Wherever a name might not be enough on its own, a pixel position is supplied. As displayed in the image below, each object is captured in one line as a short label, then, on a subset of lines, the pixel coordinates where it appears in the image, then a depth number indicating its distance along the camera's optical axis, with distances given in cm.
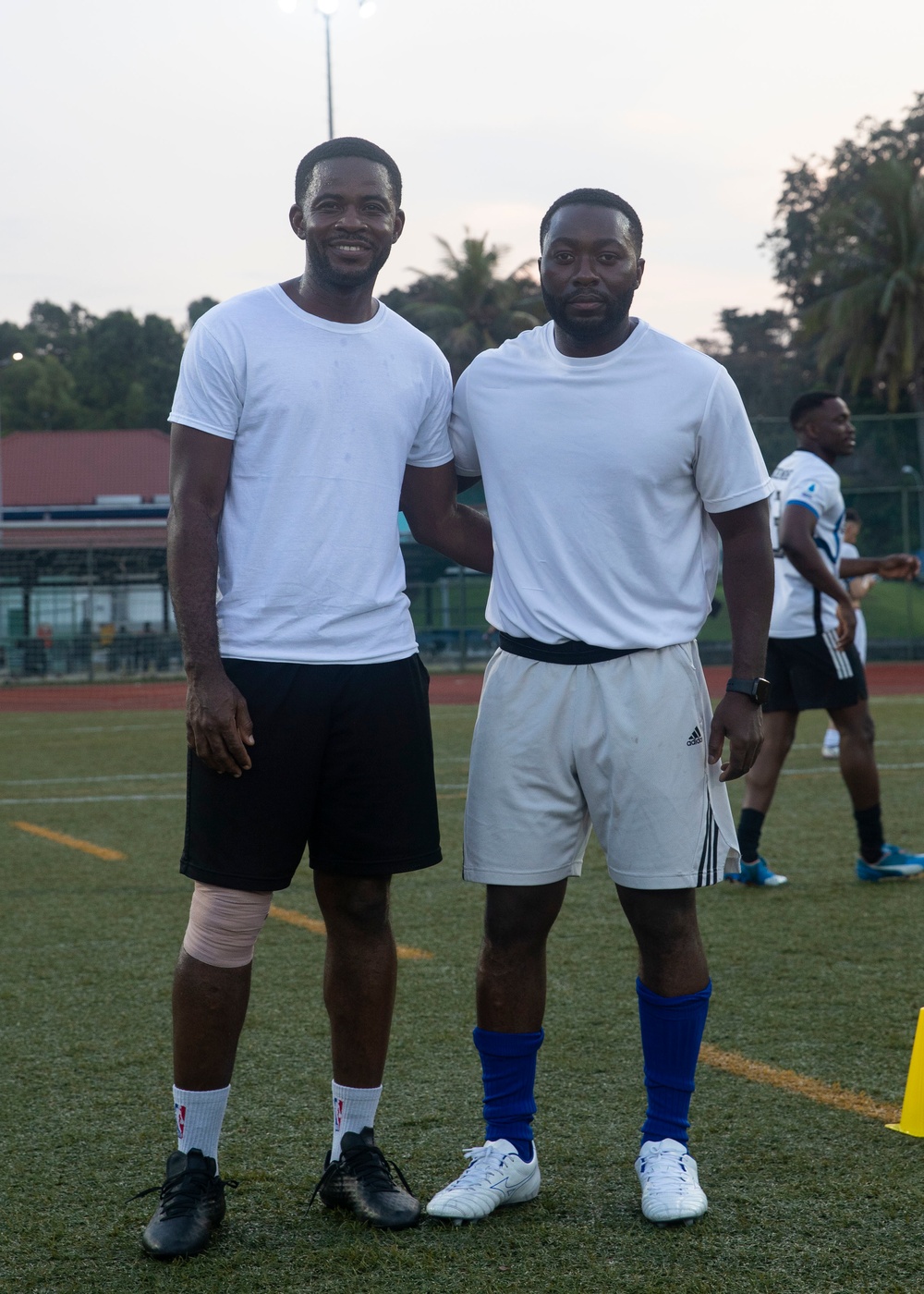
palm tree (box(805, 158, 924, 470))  3788
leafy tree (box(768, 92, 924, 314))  4297
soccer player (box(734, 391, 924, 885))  620
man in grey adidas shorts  287
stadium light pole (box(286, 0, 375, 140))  2017
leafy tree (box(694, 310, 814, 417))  4478
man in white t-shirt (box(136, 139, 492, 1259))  276
